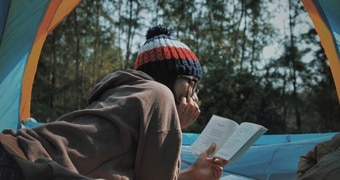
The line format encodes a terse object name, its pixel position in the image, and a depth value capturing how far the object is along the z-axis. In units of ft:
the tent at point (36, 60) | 7.14
